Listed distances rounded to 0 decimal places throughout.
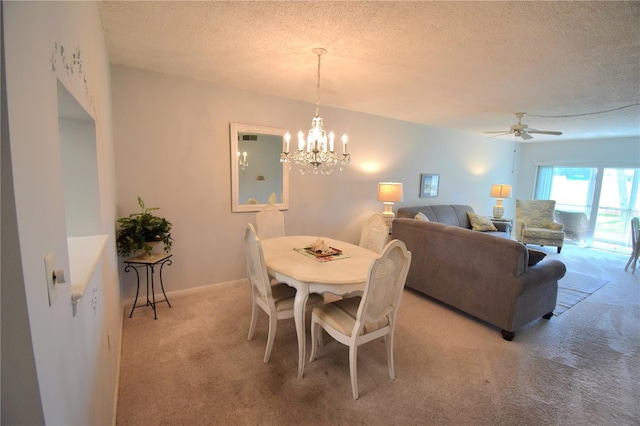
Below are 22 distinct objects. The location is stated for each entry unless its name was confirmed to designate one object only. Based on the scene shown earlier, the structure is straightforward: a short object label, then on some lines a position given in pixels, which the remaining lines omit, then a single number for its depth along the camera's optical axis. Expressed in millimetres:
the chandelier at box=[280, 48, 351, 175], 2420
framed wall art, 5305
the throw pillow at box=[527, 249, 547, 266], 2516
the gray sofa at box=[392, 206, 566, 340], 2438
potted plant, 2504
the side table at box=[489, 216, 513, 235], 5672
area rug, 3201
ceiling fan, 3656
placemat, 2244
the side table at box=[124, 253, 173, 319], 2572
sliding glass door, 5758
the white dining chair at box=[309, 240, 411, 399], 1690
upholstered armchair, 5473
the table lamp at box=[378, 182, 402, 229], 4191
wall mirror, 3301
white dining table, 1859
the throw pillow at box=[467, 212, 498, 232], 5379
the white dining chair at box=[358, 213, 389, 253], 2723
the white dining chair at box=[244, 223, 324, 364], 2008
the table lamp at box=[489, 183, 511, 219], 5711
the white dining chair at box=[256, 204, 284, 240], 3074
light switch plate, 664
